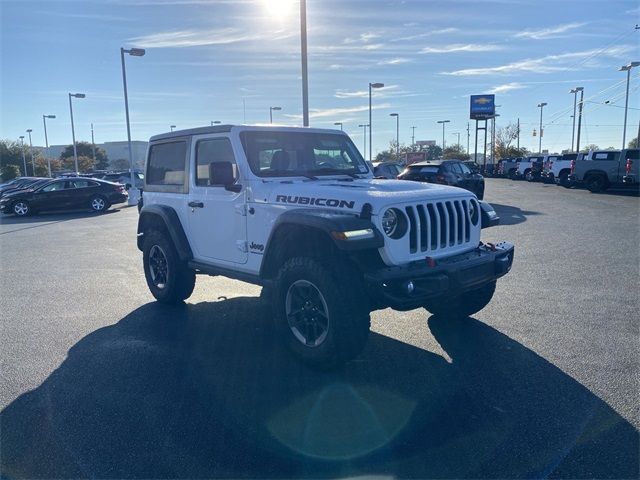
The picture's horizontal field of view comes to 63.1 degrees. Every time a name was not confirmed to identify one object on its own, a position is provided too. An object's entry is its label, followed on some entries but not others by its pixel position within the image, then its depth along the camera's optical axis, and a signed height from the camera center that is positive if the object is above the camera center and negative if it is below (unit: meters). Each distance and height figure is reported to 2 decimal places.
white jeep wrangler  4.10 -0.72
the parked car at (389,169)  21.41 -0.69
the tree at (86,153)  80.31 +0.51
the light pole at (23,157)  58.69 -0.03
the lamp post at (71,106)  31.67 +3.41
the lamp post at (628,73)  38.56 +6.19
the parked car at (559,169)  28.71 -1.03
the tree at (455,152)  74.74 -0.02
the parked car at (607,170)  22.00 -0.85
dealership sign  56.19 +4.79
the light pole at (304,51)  13.19 +2.57
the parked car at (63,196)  19.97 -1.55
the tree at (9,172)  54.16 -1.59
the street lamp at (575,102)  52.80 +5.12
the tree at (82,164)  71.12 -1.08
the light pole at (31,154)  60.84 +0.26
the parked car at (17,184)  24.35 -1.35
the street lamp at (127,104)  22.31 +2.30
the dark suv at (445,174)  17.12 -0.72
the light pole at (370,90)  27.10 +3.41
